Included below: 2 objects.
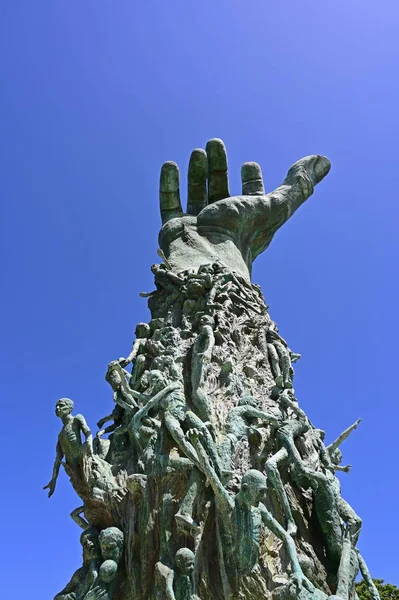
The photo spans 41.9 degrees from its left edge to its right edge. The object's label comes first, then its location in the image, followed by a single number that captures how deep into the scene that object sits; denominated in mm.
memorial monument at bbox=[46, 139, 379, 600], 4301
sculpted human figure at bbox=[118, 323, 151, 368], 6566
